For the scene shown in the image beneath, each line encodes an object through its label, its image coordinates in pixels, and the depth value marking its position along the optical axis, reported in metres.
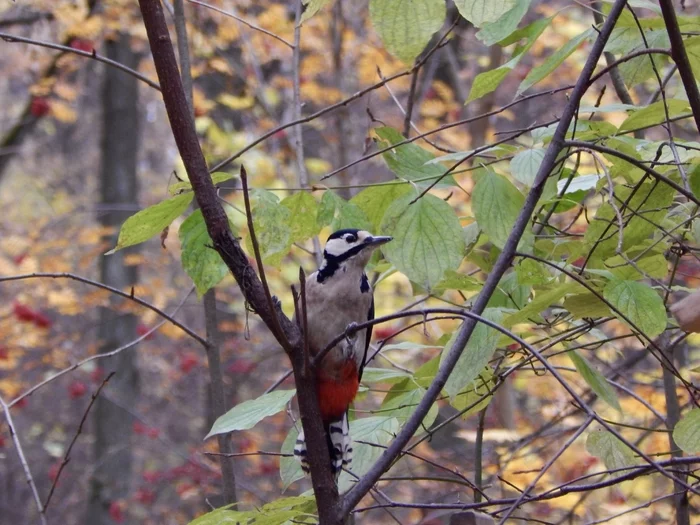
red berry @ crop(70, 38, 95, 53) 15.03
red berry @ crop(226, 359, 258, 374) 16.65
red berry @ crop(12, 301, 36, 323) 15.94
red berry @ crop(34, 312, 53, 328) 16.03
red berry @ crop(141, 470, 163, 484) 17.37
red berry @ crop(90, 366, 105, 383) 18.08
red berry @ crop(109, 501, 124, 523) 17.81
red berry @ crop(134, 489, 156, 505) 18.28
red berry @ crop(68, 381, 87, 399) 17.22
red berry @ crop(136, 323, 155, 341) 17.04
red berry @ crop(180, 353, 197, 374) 18.44
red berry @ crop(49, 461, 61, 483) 21.62
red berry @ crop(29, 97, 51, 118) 17.11
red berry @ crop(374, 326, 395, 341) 12.31
